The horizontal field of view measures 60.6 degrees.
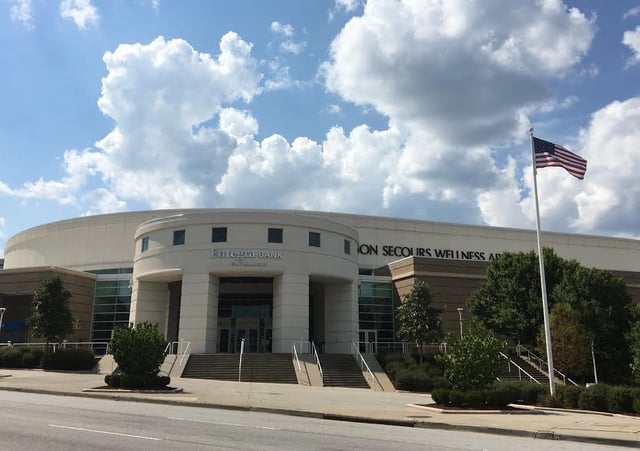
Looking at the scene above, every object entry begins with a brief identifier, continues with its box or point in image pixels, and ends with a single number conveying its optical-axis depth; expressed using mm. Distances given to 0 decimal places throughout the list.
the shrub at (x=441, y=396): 20234
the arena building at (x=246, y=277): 39406
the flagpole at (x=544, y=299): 22766
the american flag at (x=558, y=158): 23859
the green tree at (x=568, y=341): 33594
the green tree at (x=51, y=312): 38000
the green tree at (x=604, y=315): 37531
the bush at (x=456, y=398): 19736
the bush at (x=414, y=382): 31406
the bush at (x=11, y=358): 36594
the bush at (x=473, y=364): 20703
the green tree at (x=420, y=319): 37312
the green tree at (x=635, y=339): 25116
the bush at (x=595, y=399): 20828
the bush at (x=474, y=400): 19531
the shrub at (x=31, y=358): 36469
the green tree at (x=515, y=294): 40531
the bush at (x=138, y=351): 24906
